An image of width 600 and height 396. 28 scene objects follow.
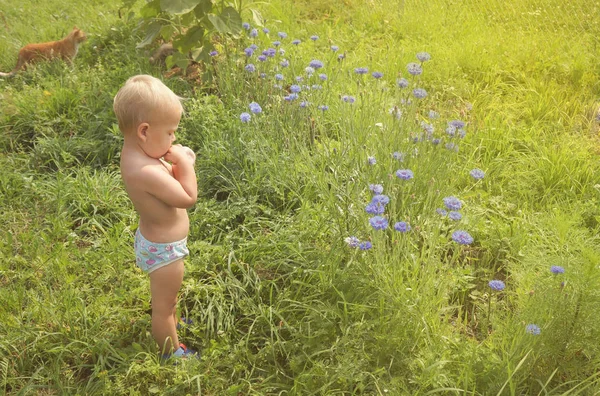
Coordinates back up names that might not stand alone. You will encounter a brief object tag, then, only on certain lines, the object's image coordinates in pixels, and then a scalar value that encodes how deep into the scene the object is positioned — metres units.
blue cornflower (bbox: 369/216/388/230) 2.11
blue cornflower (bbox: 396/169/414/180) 2.39
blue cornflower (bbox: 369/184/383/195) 2.43
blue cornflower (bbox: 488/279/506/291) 2.08
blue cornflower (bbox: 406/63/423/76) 2.90
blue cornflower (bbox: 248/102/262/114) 3.06
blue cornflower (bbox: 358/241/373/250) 2.25
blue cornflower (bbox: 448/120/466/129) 2.77
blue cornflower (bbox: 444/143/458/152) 2.76
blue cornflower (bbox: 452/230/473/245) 2.09
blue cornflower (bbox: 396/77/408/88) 2.98
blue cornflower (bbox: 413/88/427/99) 2.84
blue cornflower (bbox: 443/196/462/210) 2.24
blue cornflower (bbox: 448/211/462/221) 2.24
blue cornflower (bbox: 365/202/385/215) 2.21
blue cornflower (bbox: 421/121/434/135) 2.87
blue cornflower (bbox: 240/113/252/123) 2.91
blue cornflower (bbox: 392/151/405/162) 2.69
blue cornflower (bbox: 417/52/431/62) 2.96
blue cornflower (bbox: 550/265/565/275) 2.02
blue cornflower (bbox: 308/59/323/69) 3.32
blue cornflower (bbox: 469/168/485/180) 2.55
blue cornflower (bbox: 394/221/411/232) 2.15
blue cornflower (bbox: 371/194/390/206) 2.22
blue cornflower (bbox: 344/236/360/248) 2.37
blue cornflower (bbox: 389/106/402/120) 2.88
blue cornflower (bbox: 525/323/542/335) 1.91
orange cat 4.91
